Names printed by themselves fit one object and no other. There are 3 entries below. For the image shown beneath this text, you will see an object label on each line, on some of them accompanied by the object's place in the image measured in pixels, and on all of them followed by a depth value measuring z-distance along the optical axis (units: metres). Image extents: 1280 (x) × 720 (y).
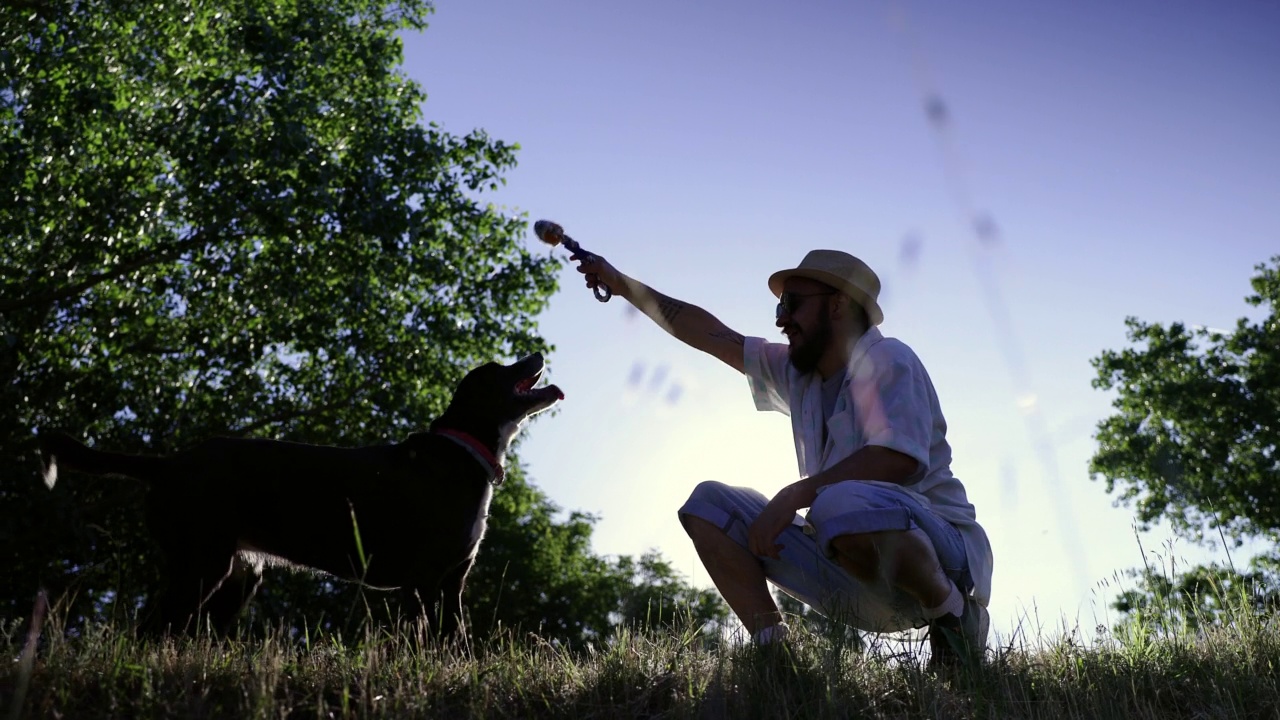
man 4.31
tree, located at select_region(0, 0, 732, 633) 14.29
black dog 5.82
